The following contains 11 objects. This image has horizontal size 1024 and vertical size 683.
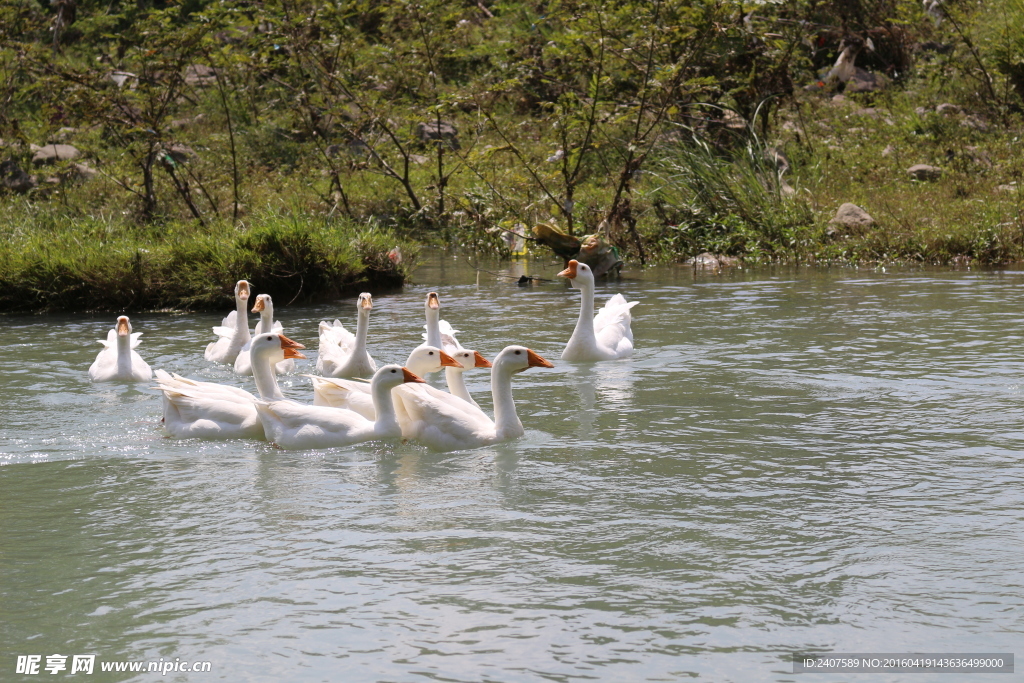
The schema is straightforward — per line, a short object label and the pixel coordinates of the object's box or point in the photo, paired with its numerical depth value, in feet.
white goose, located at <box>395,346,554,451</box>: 42.80
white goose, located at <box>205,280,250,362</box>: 60.85
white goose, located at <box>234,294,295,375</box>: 57.47
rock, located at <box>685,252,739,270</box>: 102.37
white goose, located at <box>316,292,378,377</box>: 55.01
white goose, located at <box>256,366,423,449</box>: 42.78
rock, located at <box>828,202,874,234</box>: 104.58
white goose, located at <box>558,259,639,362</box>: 60.39
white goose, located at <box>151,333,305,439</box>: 44.45
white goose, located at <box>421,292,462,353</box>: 54.24
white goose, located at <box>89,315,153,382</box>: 55.06
